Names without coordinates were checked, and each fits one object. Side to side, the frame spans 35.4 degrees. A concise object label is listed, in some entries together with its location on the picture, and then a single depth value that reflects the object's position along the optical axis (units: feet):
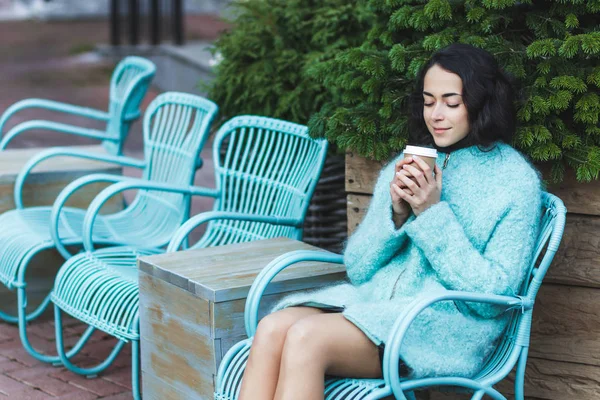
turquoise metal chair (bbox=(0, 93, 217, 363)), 12.73
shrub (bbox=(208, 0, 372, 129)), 14.80
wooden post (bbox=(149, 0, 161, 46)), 36.06
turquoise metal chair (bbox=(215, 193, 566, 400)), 7.70
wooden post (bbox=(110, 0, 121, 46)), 37.46
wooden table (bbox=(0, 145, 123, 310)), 14.66
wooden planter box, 9.99
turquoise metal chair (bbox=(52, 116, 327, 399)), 11.06
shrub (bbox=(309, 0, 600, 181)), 9.48
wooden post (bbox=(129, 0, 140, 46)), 36.73
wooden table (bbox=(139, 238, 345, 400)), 9.13
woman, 8.12
